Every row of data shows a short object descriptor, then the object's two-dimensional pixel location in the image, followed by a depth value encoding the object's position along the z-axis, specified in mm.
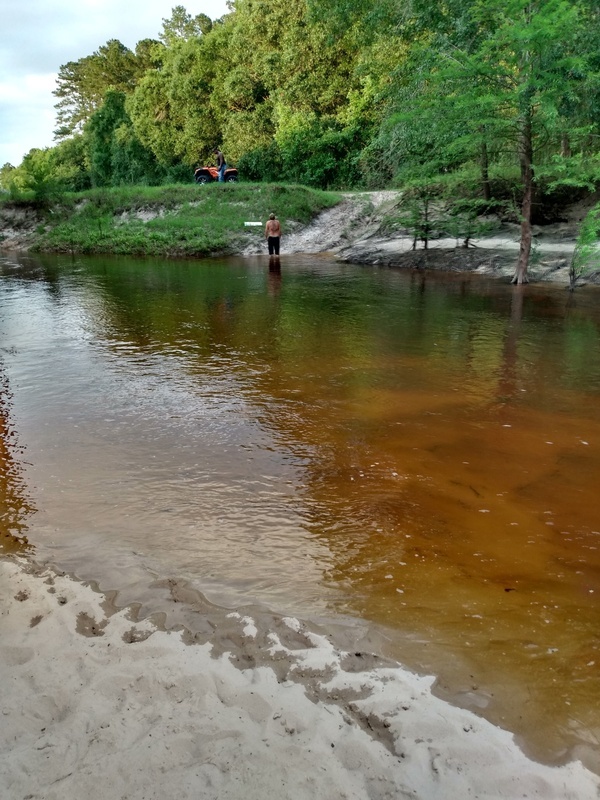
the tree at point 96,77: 57500
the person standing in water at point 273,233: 23172
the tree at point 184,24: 51719
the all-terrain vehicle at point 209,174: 35438
